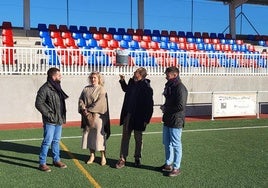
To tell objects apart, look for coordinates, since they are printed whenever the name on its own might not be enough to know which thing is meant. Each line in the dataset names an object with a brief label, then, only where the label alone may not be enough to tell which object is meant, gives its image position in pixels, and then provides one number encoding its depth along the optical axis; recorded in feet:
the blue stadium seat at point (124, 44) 62.86
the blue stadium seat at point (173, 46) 67.63
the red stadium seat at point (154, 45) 65.52
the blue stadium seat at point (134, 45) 63.05
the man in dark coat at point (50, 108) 21.44
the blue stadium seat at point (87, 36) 65.41
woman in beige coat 22.99
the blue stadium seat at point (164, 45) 68.02
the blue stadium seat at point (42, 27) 67.62
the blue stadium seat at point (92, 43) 60.29
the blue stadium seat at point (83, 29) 72.03
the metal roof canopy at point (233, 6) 84.24
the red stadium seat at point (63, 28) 69.07
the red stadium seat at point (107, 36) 66.81
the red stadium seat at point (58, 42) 58.65
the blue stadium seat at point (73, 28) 71.20
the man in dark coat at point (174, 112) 20.53
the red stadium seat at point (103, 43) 61.64
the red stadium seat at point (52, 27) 68.36
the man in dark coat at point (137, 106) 22.26
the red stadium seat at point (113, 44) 62.13
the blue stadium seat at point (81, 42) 60.37
